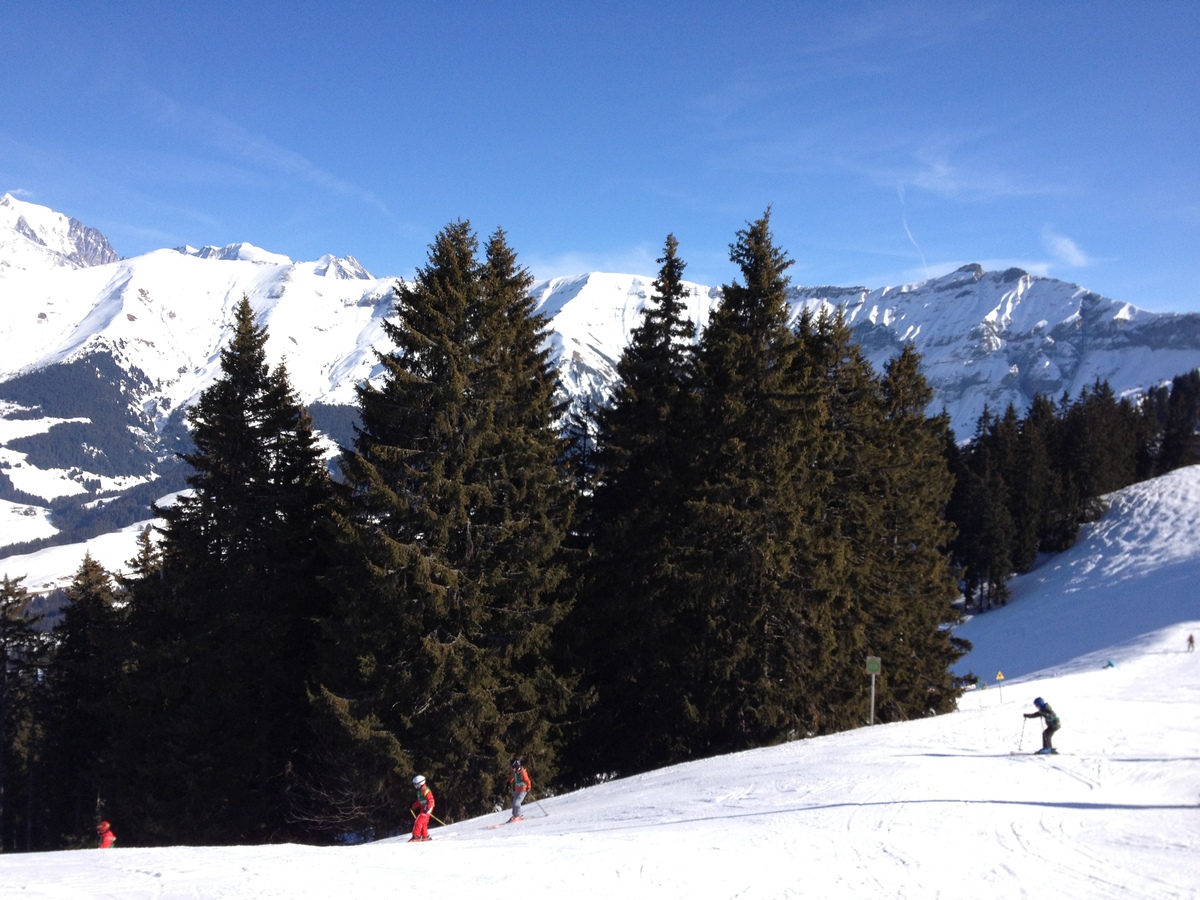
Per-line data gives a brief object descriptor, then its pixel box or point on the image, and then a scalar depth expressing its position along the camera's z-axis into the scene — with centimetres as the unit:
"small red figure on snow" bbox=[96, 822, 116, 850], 1923
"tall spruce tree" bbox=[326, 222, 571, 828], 1911
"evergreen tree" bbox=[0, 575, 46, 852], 3447
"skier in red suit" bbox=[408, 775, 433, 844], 1620
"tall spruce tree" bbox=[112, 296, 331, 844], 2203
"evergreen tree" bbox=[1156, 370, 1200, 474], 9231
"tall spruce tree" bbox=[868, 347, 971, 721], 2750
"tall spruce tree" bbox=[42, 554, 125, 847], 3219
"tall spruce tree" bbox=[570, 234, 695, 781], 2225
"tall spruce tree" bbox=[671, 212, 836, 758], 2147
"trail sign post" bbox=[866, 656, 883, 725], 2298
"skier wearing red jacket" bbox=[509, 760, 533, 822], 1745
